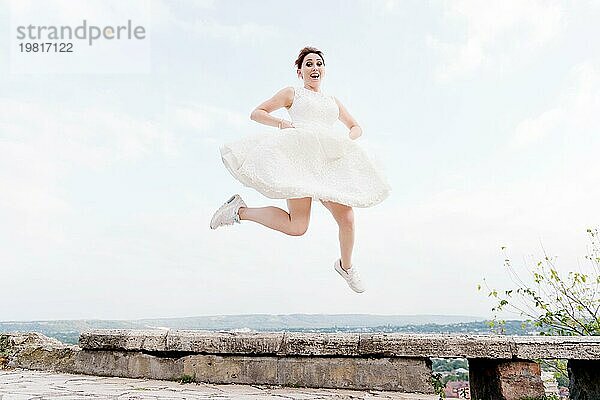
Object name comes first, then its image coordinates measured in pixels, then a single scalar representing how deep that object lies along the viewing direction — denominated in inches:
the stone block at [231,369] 137.8
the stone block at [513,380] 128.3
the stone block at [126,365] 145.8
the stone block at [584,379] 134.3
